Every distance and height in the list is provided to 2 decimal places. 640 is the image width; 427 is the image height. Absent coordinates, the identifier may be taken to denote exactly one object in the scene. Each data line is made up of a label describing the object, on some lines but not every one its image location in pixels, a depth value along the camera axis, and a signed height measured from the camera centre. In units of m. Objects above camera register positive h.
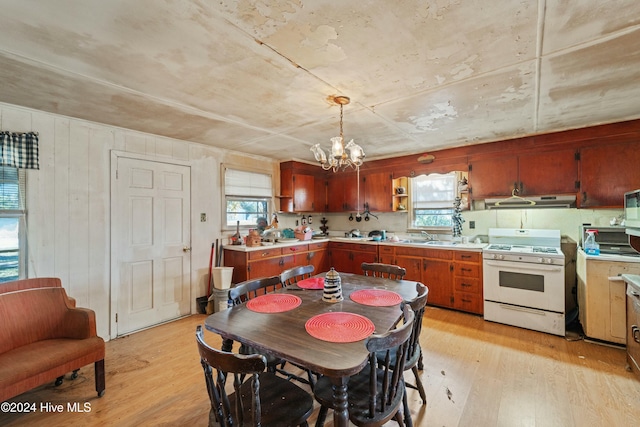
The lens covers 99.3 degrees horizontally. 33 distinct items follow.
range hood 3.33 +0.14
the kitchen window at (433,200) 4.47 +0.22
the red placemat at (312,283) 2.34 -0.62
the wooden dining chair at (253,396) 1.09 -0.95
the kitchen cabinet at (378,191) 4.83 +0.40
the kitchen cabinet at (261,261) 3.87 -0.71
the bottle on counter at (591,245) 2.91 -0.35
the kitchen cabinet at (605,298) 2.65 -0.86
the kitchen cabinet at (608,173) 2.99 +0.44
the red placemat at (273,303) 1.83 -0.64
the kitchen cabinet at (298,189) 4.93 +0.48
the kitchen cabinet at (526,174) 3.35 +0.52
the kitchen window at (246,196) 4.34 +0.30
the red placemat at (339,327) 1.42 -0.64
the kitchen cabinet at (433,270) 3.85 -0.84
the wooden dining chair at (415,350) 1.64 -0.93
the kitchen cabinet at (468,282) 3.61 -0.93
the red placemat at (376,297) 1.93 -0.63
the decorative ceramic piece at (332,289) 1.97 -0.55
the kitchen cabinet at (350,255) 4.61 -0.73
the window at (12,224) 2.48 -0.08
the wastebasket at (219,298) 3.70 -1.14
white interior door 3.20 -0.35
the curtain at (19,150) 2.41 +0.60
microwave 2.15 +0.03
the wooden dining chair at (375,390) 1.28 -0.97
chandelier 2.33 +0.54
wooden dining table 1.20 -0.65
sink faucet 4.55 -0.38
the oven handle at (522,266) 3.10 -0.64
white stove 3.08 -0.83
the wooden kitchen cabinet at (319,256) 4.80 -0.77
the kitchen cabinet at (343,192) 5.26 +0.43
